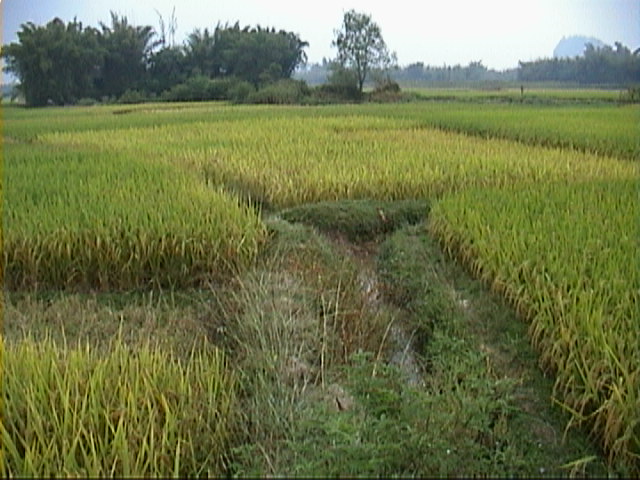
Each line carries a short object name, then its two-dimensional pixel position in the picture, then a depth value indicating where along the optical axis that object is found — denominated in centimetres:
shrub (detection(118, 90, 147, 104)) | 2570
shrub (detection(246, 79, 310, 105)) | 2420
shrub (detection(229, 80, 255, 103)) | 2494
